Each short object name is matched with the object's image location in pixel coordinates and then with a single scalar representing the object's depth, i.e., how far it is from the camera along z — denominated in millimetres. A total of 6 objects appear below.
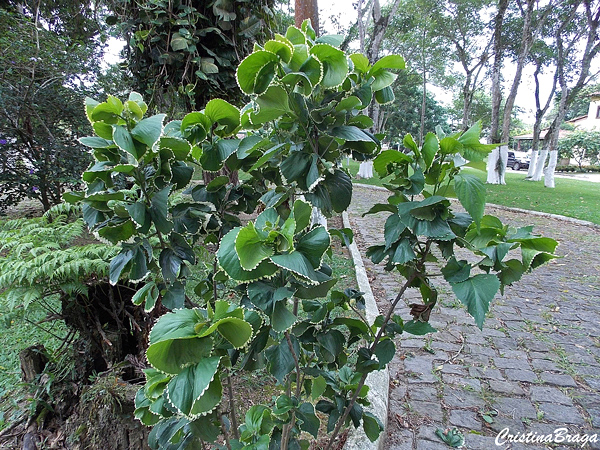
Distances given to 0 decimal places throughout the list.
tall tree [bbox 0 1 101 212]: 5414
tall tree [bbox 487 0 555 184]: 12812
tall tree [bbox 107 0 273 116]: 2641
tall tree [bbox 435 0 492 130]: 16906
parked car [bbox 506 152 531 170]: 29781
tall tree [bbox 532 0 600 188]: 12883
